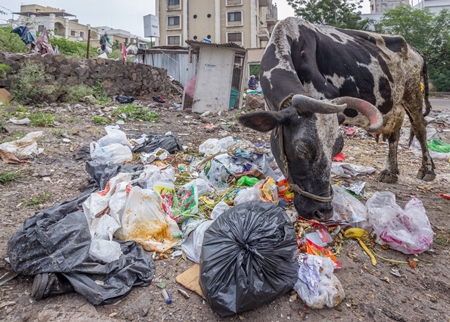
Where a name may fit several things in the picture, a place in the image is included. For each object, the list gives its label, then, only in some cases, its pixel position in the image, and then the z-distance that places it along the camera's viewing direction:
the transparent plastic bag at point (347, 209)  2.74
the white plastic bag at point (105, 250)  2.15
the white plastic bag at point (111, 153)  4.31
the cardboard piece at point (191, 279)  2.07
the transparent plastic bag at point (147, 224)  2.50
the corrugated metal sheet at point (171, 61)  15.78
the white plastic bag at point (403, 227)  2.50
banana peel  2.70
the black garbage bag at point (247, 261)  1.83
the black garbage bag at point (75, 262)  1.95
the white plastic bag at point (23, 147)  4.39
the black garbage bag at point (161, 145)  5.01
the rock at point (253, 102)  10.36
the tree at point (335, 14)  25.36
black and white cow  2.19
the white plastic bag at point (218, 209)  2.74
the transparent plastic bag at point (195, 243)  2.38
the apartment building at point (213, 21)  32.72
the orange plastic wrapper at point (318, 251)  2.32
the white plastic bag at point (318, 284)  1.95
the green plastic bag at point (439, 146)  6.16
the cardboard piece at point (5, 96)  7.85
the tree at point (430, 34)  22.33
